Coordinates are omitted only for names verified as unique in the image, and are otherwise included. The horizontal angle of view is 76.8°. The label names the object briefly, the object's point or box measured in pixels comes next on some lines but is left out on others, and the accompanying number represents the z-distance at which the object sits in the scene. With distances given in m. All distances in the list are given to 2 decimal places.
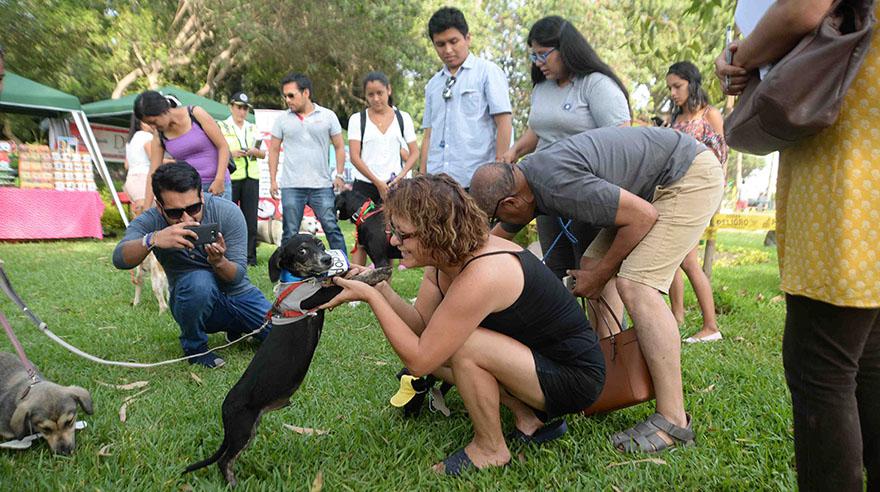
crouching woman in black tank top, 2.04
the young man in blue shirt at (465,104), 3.84
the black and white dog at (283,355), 2.09
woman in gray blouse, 3.06
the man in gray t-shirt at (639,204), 2.35
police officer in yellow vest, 6.39
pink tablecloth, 9.12
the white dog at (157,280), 4.79
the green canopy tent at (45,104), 9.57
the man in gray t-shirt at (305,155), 5.42
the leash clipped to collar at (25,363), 2.36
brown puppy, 2.35
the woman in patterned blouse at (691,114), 4.05
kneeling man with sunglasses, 3.05
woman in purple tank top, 4.20
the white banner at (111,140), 13.96
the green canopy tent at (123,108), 12.23
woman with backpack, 5.07
